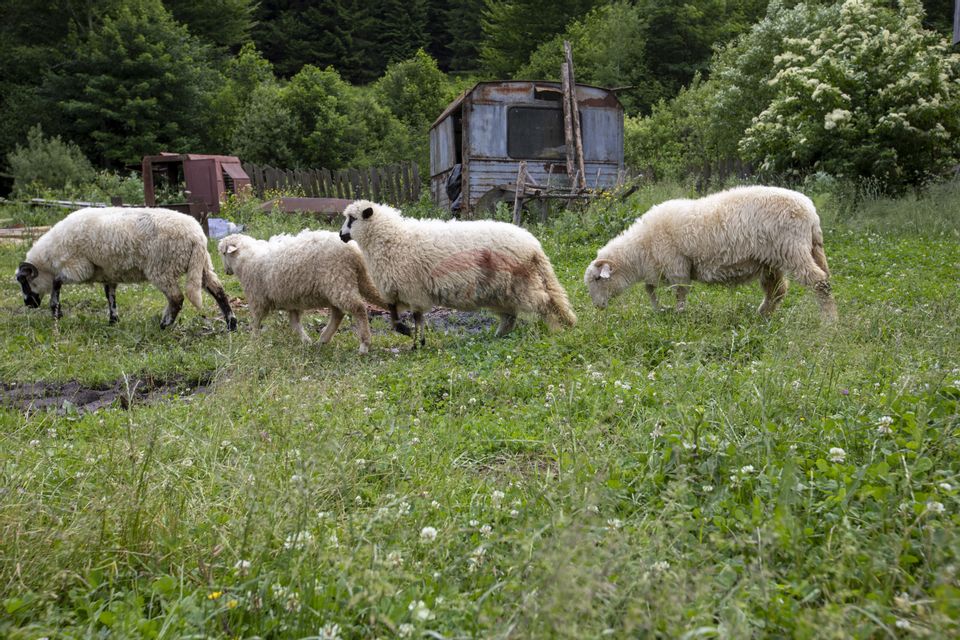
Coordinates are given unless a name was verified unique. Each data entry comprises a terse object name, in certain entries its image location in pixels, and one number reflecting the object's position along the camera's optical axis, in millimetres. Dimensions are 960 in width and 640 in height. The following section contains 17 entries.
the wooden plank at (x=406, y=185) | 22266
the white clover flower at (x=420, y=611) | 1874
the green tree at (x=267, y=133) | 31031
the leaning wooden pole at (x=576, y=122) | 17891
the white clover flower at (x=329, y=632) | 1830
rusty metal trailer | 18438
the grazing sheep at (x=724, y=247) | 6672
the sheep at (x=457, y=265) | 6969
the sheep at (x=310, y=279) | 7250
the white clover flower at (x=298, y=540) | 2217
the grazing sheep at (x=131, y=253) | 8344
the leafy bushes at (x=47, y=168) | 25969
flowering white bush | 14398
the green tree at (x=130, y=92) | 33281
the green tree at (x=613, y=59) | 42875
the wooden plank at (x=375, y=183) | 22375
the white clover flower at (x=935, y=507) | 2131
